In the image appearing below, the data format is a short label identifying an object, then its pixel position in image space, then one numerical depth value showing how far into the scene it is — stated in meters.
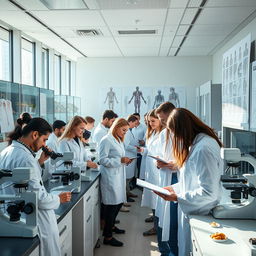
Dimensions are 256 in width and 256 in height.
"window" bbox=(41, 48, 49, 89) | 7.29
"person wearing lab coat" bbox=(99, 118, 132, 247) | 3.89
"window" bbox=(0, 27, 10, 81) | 5.52
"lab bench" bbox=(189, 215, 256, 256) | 1.67
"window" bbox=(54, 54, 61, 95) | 8.12
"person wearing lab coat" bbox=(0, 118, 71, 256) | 2.02
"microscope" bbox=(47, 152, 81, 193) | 2.92
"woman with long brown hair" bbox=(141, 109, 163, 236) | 4.06
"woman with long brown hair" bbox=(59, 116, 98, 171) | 3.58
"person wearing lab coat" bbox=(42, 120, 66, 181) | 3.31
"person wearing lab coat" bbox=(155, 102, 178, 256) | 3.00
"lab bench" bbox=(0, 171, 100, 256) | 1.83
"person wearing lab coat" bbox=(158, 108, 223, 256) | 2.06
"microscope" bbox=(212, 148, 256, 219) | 2.15
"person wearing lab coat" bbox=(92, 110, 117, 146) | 5.37
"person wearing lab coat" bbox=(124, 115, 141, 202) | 6.05
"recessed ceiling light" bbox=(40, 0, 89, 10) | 4.04
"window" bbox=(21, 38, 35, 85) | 6.26
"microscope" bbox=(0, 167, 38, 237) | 1.84
